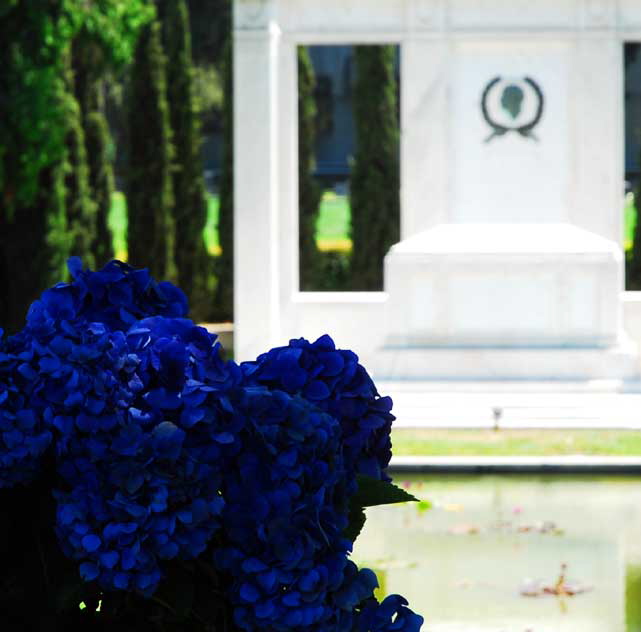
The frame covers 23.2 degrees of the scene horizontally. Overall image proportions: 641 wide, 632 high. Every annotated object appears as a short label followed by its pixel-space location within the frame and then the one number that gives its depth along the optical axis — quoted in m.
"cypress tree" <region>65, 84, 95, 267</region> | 18.23
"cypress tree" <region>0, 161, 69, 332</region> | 17.36
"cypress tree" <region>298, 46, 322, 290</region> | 20.47
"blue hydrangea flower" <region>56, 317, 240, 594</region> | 1.94
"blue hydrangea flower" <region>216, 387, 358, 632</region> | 2.00
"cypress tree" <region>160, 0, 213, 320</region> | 20.39
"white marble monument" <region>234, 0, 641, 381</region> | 13.35
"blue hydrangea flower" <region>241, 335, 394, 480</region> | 2.18
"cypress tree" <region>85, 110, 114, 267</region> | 19.25
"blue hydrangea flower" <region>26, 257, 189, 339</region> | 2.20
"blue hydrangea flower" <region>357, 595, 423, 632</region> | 2.21
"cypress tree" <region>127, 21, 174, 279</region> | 19.58
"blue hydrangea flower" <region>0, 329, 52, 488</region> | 1.99
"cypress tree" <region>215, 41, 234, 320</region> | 20.19
